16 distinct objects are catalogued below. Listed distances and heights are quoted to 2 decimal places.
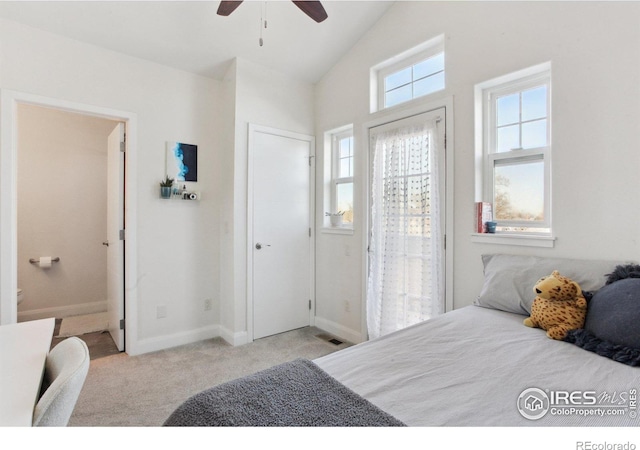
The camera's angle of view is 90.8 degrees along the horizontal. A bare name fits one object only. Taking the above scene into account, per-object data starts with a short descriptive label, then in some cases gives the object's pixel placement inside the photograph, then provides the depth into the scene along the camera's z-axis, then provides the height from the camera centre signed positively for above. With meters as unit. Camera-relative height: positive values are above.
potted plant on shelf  2.96 +0.32
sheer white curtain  2.52 -0.07
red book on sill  2.21 +0.06
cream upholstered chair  0.79 -0.45
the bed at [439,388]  0.87 -0.53
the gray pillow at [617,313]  1.23 -0.37
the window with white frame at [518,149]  2.06 +0.52
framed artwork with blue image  3.04 +0.59
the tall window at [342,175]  3.45 +0.53
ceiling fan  1.93 +1.35
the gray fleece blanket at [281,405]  0.86 -0.53
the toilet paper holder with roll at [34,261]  3.73 -0.48
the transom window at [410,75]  2.62 +1.33
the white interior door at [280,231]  3.25 -0.09
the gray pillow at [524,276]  1.60 -0.29
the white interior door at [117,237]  2.88 -0.15
